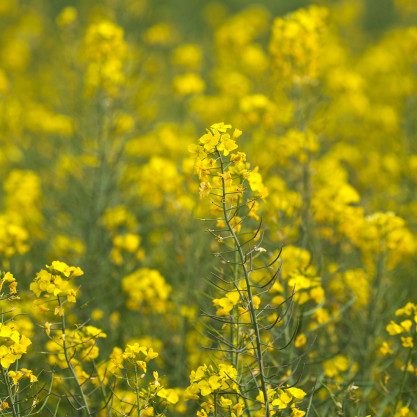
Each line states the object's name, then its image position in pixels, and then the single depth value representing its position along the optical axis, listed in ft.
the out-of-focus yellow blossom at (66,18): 37.01
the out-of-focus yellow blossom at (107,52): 32.81
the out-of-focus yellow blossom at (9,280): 15.28
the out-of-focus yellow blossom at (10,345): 14.70
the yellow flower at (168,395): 15.52
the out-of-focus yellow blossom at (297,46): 29.96
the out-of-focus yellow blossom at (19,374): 15.34
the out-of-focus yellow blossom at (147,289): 24.52
